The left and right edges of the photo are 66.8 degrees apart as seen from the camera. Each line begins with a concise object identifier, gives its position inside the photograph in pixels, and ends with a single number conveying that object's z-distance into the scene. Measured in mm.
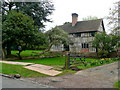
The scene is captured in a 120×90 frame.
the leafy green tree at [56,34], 17291
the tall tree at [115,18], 6143
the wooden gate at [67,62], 7295
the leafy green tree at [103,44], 16310
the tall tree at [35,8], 14735
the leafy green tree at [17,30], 11154
